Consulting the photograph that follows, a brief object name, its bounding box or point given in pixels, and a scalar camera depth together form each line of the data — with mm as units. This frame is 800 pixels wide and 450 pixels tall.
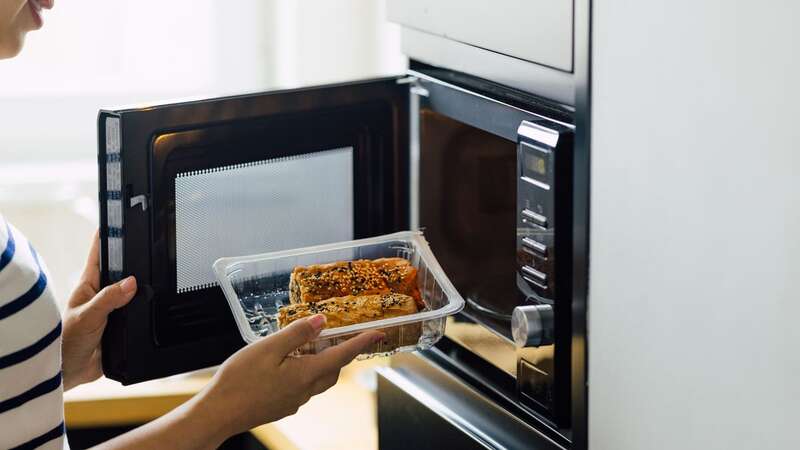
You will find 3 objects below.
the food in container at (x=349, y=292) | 1836
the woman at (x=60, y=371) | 1739
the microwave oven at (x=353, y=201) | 1806
